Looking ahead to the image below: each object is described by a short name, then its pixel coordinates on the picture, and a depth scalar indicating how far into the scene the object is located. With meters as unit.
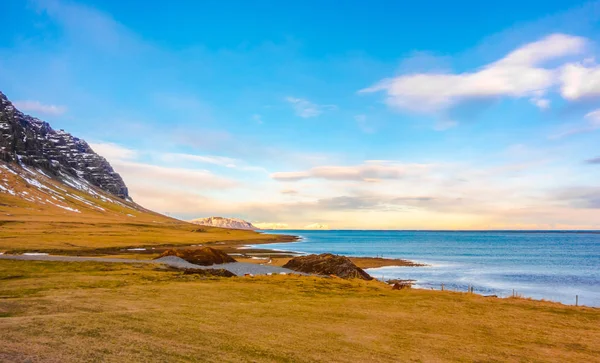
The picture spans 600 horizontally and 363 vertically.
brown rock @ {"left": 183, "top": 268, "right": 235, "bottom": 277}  46.69
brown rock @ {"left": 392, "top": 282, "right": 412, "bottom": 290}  41.74
